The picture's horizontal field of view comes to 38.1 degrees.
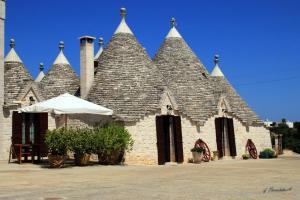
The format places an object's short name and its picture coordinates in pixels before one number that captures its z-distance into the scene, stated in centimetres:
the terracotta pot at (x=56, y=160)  1562
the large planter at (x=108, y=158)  1795
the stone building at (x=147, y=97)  2034
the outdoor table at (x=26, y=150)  1659
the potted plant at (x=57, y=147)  1566
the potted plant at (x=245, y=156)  2453
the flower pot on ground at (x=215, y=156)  2322
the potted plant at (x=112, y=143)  1712
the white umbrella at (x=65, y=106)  1634
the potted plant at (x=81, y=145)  1616
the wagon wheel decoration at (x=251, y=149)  2528
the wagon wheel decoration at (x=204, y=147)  2250
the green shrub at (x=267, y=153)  2528
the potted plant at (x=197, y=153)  2149
